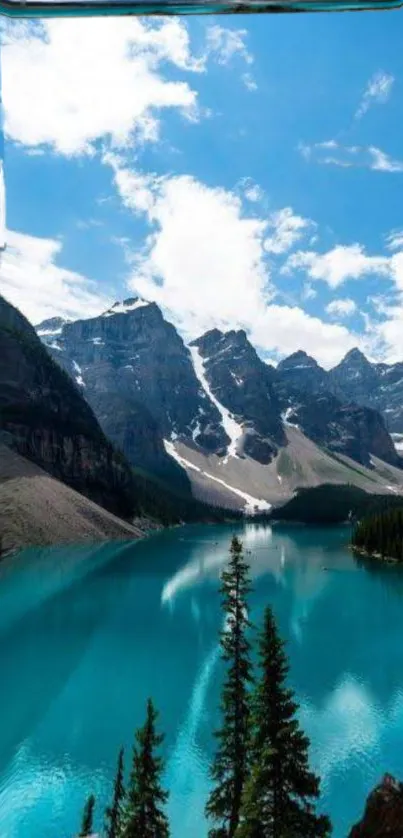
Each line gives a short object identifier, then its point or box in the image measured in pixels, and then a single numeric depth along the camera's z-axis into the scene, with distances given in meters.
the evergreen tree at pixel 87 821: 23.66
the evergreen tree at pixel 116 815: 23.31
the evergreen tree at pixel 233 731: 21.55
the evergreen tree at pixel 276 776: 17.02
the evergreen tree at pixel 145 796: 19.56
